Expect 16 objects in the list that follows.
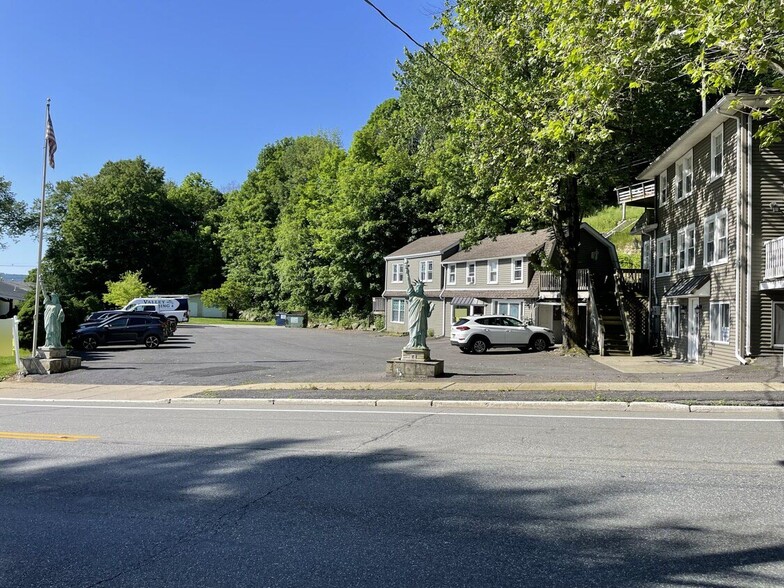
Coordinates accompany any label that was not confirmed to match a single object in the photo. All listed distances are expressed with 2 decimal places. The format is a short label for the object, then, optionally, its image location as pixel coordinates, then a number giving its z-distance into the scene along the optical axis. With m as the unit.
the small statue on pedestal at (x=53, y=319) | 19.22
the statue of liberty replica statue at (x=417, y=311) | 16.48
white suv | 27.83
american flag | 19.34
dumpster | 60.97
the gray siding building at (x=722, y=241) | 19.02
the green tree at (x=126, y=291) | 61.56
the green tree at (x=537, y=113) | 13.20
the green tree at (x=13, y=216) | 57.87
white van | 48.16
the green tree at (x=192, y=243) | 80.56
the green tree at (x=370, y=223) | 53.81
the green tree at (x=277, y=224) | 62.09
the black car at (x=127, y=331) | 29.36
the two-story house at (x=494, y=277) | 34.19
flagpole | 19.02
